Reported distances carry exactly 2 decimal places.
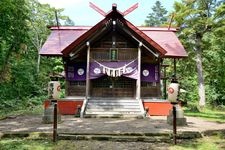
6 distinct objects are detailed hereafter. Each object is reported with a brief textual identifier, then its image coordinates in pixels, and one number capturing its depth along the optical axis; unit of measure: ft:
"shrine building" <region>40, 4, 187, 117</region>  38.95
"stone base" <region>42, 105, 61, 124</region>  29.58
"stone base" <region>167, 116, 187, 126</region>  28.68
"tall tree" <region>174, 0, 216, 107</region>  51.99
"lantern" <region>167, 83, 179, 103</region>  23.03
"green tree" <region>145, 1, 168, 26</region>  179.62
